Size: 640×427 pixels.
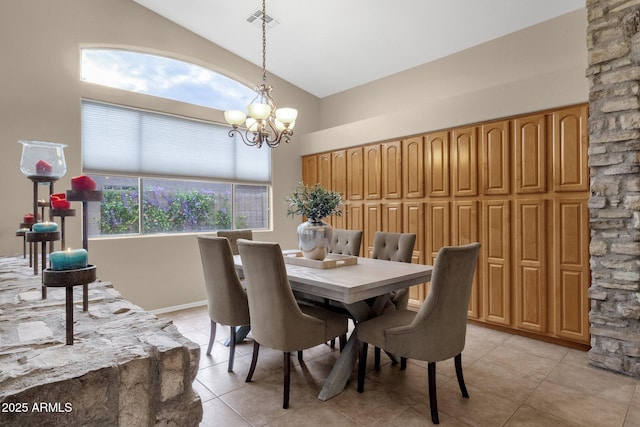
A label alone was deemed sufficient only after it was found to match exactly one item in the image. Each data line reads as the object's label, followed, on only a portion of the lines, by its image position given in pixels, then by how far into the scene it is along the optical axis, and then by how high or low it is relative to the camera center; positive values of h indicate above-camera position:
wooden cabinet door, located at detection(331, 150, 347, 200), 4.93 +0.61
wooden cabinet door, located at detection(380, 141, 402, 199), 4.30 +0.55
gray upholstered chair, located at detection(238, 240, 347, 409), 2.16 -0.63
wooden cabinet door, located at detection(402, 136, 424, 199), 4.09 +0.56
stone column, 2.51 +0.24
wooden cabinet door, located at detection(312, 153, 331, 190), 5.17 +0.67
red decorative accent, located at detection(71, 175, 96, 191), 1.16 +0.10
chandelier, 2.83 +0.82
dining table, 2.16 -0.48
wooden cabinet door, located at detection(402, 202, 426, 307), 4.10 -0.20
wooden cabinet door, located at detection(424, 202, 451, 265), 3.89 -0.18
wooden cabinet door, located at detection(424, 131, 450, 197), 3.88 +0.57
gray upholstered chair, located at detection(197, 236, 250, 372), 2.61 -0.57
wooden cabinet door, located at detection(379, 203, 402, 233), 4.31 -0.05
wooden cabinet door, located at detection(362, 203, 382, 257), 4.54 -0.13
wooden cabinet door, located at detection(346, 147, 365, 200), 4.73 +0.55
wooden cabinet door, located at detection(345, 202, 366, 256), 4.73 -0.05
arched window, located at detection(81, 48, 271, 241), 3.83 +0.74
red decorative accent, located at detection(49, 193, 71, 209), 1.51 +0.05
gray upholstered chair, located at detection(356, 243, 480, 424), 2.00 -0.65
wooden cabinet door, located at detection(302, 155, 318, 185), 5.38 +0.70
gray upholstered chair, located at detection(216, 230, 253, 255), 3.62 -0.24
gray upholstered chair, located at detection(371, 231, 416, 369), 2.97 -0.36
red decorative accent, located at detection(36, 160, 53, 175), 1.50 +0.20
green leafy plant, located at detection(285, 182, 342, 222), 2.81 +0.08
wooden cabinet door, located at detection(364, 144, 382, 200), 4.52 +0.55
